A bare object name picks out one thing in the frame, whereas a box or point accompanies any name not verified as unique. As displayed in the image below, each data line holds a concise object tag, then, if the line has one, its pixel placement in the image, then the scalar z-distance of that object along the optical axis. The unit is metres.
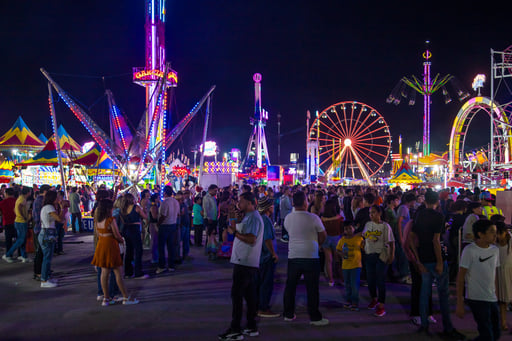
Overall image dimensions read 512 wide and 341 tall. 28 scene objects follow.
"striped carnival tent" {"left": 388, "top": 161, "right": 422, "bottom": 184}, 23.80
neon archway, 23.66
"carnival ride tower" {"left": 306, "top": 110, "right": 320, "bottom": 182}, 51.26
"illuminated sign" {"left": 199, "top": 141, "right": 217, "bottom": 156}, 59.27
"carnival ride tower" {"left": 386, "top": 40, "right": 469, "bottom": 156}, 41.62
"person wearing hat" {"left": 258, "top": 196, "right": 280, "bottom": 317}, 5.44
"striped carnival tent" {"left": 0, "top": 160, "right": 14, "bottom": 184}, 27.53
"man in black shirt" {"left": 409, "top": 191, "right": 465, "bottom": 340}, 4.62
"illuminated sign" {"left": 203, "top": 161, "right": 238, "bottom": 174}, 27.60
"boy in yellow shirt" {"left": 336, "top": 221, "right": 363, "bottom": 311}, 5.60
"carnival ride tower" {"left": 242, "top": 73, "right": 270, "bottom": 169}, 47.72
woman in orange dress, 5.60
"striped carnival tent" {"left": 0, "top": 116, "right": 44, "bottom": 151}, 25.69
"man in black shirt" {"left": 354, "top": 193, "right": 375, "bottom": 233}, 6.35
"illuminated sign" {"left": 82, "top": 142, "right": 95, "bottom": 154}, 48.63
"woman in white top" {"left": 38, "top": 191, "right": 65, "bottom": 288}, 6.90
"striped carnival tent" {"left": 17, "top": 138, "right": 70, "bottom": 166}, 19.36
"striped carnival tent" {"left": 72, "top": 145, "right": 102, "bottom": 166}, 19.83
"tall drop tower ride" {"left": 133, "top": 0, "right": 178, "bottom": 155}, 34.91
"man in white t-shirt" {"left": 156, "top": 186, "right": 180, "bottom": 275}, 7.91
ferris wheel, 39.25
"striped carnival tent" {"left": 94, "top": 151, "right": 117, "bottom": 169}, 21.45
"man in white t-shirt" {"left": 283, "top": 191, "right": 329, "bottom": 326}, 4.93
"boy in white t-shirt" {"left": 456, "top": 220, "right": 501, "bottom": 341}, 3.80
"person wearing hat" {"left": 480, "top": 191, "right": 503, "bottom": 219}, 6.74
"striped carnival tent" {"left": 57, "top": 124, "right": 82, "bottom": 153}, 24.98
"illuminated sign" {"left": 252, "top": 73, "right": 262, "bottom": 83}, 48.66
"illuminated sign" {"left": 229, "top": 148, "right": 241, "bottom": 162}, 72.81
